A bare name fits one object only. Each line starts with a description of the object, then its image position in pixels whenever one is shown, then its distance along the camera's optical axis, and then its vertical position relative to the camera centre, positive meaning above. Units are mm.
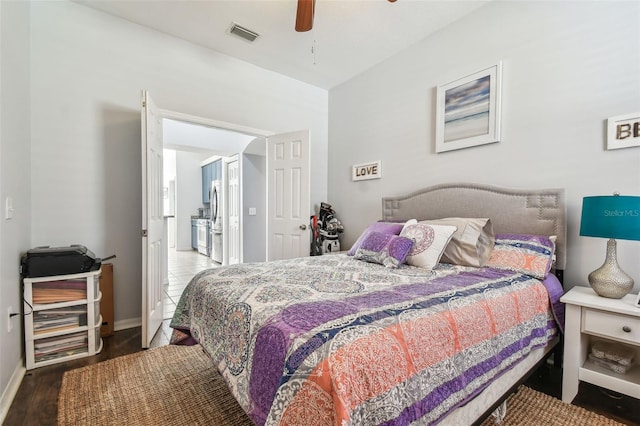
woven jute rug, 1557 -1182
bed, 872 -473
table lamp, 1538 -102
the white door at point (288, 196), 3730 +159
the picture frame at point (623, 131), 1821 +526
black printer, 2051 -425
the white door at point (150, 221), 2426 -138
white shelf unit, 2064 -876
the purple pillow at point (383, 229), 2585 -198
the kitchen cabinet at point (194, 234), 7895 -775
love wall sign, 3623 +500
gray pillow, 2123 -265
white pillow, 2111 -270
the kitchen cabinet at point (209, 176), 6914 +819
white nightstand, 1526 -703
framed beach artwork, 2502 +939
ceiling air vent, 2921 +1866
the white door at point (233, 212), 5501 -101
